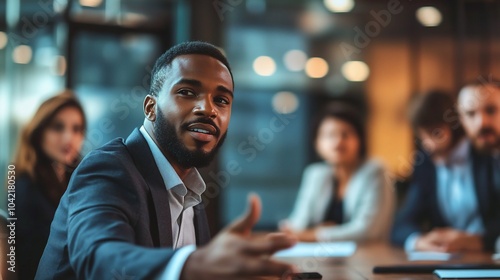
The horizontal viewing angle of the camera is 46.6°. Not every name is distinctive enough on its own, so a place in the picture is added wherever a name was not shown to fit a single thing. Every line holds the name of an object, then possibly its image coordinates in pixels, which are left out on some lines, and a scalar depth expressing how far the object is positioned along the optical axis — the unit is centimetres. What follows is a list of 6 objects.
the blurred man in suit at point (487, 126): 288
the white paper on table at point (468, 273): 150
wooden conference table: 164
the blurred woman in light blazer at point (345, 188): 329
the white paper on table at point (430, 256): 204
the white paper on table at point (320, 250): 222
